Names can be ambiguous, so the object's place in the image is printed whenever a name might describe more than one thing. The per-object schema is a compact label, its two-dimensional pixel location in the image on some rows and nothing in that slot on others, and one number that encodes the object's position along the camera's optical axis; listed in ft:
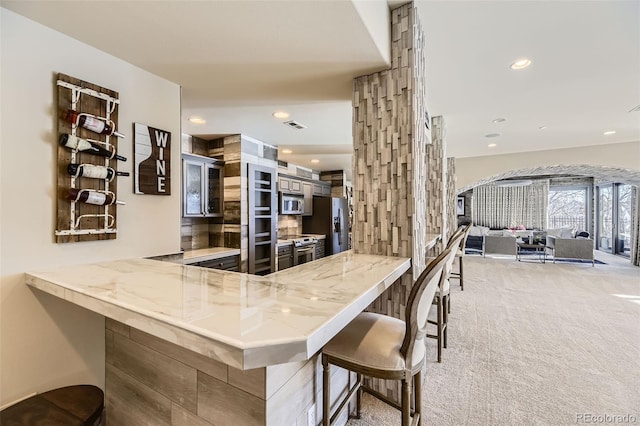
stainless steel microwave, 17.30
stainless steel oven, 16.70
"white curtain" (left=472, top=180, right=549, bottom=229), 34.30
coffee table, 24.79
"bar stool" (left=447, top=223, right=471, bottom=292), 15.10
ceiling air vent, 11.16
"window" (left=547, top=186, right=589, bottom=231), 32.78
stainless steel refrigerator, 20.25
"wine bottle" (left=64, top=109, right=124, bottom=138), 5.19
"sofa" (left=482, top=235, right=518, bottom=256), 25.54
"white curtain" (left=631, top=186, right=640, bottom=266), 22.51
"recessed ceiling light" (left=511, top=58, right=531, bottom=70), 8.27
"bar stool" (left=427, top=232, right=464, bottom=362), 7.88
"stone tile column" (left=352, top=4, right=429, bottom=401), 6.23
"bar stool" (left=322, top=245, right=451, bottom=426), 4.09
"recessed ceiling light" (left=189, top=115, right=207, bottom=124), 10.41
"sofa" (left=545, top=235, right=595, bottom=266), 21.94
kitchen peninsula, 2.51
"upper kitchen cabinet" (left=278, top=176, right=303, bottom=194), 17.58
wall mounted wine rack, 5.19
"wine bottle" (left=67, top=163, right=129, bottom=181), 5.23
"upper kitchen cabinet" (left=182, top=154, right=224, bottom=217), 11.25
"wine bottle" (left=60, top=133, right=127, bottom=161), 5.12
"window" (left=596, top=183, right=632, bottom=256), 26.73
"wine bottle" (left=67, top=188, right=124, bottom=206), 5.23
